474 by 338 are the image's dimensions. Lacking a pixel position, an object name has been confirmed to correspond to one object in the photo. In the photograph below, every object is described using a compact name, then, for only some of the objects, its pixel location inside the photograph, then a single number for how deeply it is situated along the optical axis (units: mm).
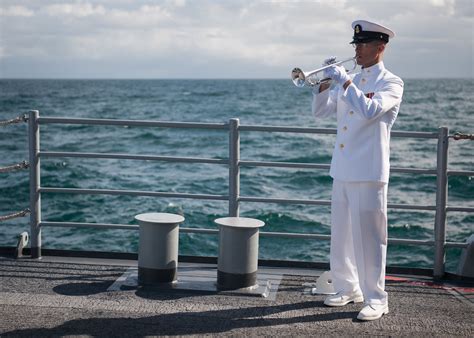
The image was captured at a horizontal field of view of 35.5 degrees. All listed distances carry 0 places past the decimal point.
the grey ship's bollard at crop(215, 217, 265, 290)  5742
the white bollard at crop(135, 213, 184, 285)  5809
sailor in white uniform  5148
